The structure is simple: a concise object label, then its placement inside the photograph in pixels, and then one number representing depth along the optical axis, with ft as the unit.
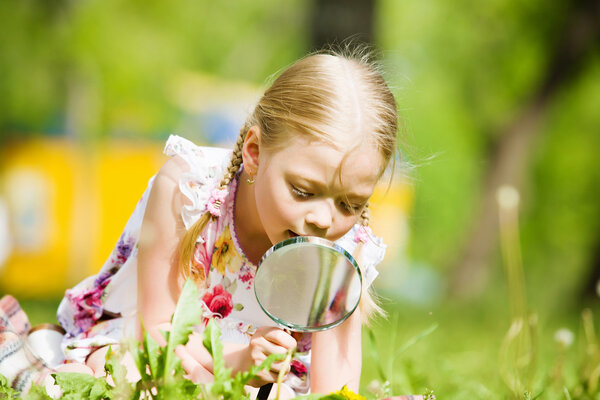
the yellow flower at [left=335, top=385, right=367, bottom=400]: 5.82
